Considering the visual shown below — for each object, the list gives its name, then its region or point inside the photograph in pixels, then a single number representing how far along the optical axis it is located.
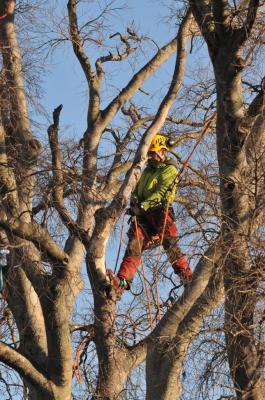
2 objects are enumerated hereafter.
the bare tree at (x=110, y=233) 16.42
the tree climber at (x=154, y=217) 19.11
